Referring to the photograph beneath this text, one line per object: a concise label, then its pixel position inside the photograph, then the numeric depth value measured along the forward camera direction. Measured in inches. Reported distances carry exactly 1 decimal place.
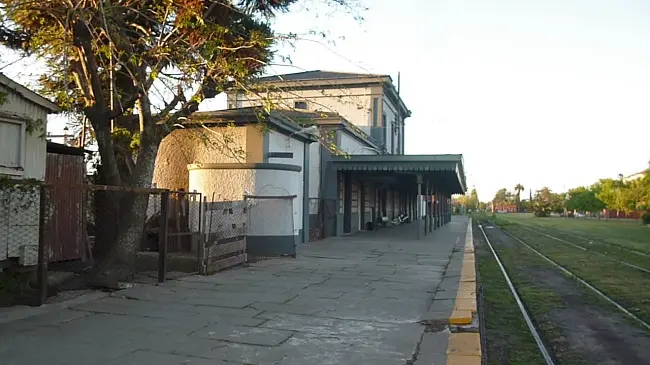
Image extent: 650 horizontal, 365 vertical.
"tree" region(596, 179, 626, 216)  3302.2
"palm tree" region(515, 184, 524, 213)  6437.0
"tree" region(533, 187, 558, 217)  4013.3
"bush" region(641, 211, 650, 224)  2282.2
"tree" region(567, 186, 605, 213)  3909.9
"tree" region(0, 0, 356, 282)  385.1
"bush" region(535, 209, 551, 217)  3971.5
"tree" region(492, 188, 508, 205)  6994.6
